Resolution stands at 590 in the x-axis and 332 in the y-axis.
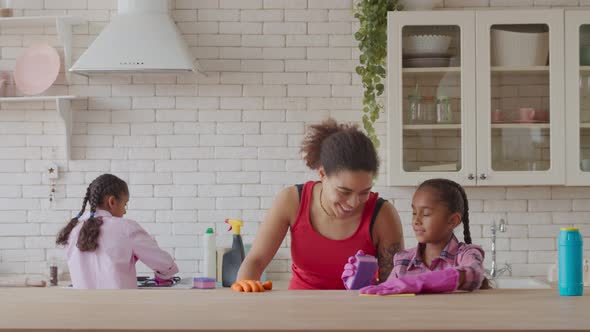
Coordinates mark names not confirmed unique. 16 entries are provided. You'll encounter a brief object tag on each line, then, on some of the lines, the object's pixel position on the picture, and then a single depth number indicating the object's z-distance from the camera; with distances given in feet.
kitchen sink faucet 16.02
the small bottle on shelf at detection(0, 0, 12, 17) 16.08
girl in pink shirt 12.84
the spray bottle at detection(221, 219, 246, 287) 14.98
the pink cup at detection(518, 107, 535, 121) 15.58
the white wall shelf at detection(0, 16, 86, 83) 15.94
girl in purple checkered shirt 9.64
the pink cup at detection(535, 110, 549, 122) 15.60
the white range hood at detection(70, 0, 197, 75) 15.15
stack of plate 15.55
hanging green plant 15.72
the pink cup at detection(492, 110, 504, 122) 15.57
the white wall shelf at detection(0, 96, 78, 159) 15.94
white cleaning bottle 15.64
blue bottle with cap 8.08
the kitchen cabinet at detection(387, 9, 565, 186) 15.46
